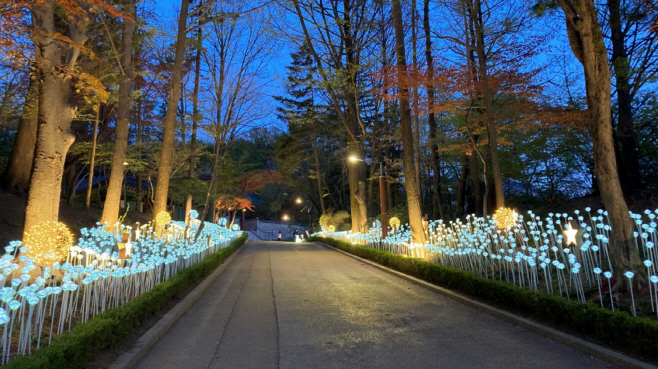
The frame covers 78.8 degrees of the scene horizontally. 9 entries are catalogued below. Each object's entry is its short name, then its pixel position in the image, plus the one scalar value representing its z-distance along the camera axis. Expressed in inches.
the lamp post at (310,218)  1502.8
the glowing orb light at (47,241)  255.9
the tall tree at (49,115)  282.5
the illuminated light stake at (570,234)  245.1
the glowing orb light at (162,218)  458.6
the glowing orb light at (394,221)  682.8
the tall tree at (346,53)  631.2
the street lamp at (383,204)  590.2
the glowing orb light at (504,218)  366.0
